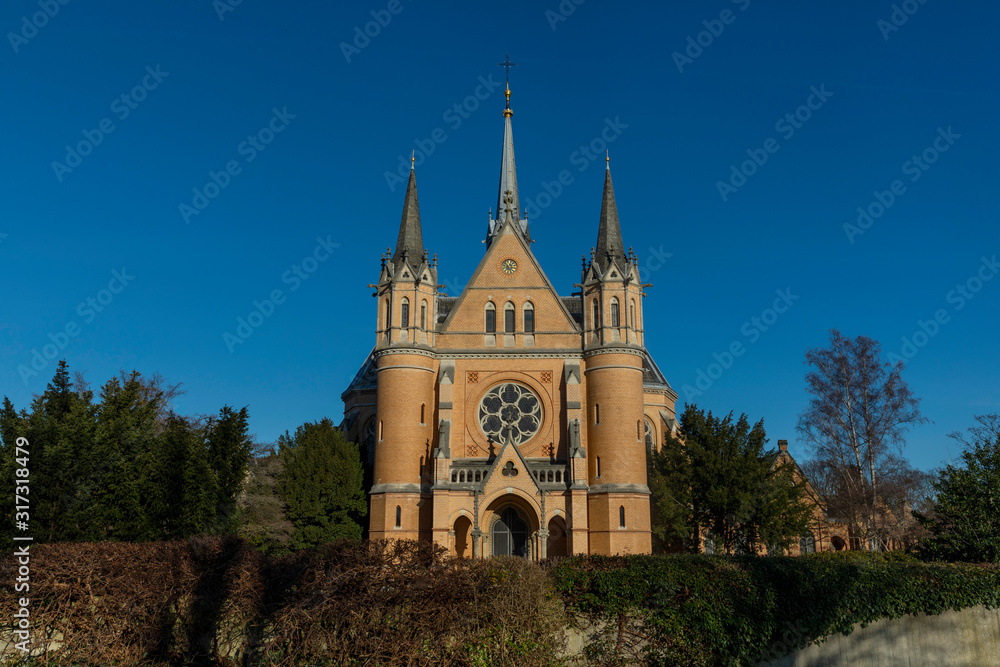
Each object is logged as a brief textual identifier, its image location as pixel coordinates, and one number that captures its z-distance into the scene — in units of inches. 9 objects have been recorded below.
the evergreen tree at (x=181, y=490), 1003.3
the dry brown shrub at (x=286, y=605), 488.4
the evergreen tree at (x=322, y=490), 1424.7
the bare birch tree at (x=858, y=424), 1333.7
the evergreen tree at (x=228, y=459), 1055.0
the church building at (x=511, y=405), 1334.9
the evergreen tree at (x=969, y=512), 947.3
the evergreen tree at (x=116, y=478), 952.3
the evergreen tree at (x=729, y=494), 1334.9
